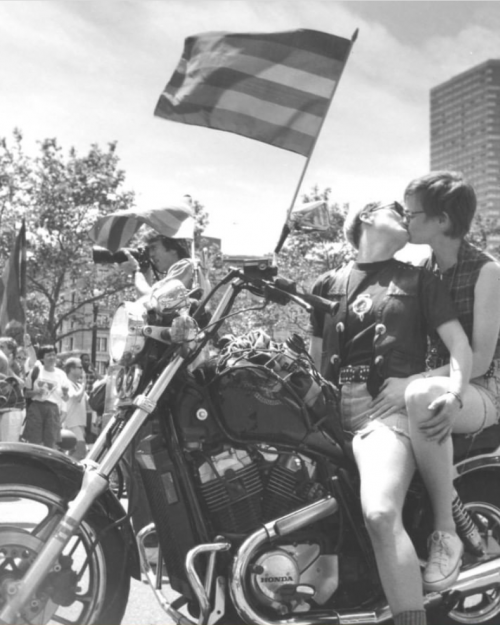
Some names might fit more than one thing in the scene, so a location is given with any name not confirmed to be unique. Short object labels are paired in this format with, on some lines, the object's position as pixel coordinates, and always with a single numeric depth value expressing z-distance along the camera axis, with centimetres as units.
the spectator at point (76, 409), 1158
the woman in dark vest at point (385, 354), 303
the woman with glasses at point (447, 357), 316
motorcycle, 300
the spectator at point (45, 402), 1010
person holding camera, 397
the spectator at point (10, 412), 878
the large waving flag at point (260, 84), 370
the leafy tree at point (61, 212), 2417
